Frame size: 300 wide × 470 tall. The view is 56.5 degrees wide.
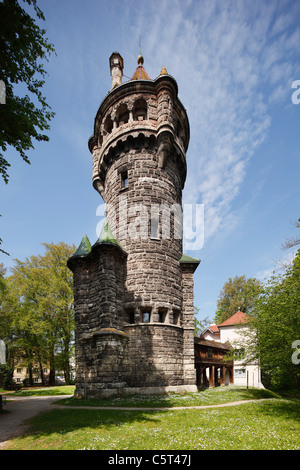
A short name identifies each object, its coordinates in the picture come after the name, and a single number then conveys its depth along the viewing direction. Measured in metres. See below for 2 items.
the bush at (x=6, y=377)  27.57
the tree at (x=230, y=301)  42.78
